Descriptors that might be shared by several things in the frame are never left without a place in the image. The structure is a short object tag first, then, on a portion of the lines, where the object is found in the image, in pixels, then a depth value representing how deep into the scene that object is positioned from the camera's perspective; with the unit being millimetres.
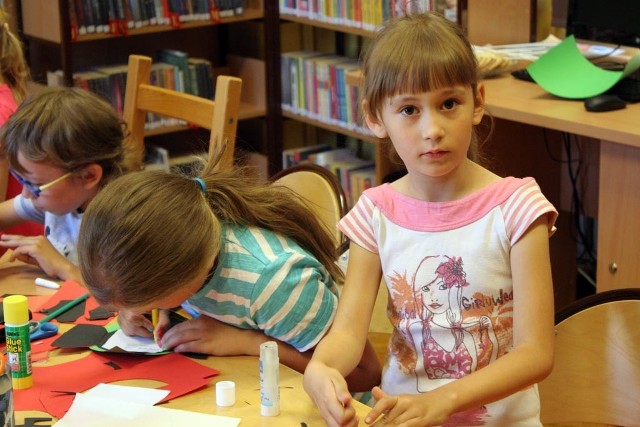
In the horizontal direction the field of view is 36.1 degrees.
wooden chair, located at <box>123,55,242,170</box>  2160
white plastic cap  1347
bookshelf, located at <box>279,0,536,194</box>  3154
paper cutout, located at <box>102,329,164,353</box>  1537
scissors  1603
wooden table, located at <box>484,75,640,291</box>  2322
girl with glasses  1990
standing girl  1352
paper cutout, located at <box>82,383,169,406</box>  1373
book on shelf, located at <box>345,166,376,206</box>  3959
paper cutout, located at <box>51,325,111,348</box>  1569
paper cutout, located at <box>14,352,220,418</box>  1395
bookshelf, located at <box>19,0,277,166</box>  3727
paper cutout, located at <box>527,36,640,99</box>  2580
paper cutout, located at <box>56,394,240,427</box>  1307
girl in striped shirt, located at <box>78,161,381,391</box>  1397
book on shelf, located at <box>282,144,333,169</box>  4297
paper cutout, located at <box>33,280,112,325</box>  1672
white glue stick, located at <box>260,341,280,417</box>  1312
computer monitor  2711
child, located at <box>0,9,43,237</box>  2527
